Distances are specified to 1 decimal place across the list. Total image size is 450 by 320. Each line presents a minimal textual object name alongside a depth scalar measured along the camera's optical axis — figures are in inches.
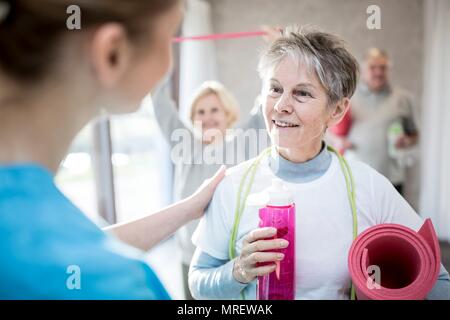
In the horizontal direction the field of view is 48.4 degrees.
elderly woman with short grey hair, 35.7
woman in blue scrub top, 23.8
